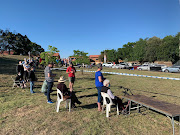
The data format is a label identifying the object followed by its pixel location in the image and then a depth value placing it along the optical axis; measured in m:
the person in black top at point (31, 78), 6.07
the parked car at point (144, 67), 25.50
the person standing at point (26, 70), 7.09
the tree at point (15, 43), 37.41
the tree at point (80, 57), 15.70
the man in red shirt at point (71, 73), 6.09
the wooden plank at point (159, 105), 2.86
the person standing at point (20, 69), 7.15
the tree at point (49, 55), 10.51
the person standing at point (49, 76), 4.62
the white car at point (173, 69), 19.47
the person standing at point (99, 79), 3.84
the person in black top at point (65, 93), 4.00
